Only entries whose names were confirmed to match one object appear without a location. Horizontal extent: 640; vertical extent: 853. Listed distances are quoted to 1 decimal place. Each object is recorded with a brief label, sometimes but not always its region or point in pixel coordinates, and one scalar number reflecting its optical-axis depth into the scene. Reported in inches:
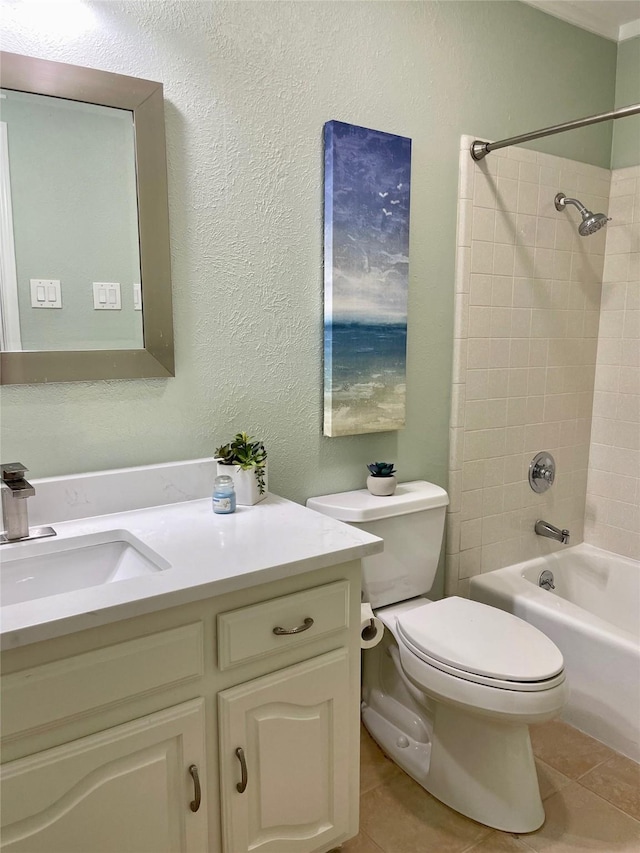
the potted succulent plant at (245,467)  63.2
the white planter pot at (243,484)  63.1
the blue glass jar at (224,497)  60.2
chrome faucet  50.8
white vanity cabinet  39.5
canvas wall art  70.6
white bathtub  75.0
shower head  83.7
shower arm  88.4
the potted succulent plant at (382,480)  74.7
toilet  60.5
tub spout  94.9
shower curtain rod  67.1
